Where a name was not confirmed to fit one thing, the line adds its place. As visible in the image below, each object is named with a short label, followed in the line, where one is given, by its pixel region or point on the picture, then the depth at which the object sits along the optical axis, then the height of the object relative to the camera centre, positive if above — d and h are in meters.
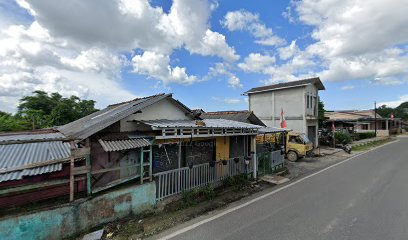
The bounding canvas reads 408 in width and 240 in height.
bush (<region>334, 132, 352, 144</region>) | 23.80 -1.87
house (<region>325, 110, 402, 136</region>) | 37.94 -0.04
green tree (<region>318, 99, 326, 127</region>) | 26.23 +1.64
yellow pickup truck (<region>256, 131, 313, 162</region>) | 14.59 -1.54
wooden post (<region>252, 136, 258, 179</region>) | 9.48 -1.83
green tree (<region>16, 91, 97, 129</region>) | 24.39 +1.82
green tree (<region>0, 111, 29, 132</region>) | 17.77 -0.30
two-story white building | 19.94 +1.84
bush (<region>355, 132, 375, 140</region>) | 31.00 -2.09
